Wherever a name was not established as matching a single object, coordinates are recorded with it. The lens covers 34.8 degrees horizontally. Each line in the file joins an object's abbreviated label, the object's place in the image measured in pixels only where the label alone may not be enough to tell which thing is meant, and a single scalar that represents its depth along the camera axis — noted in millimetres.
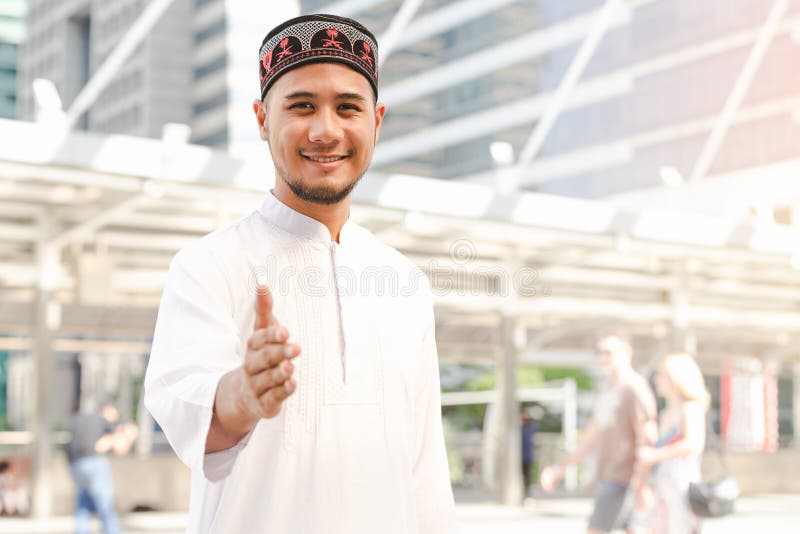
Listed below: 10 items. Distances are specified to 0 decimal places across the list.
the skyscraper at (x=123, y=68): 94500
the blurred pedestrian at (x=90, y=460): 10609
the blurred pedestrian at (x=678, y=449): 6945
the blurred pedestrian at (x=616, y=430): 7359
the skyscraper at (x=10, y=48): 94125
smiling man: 1949
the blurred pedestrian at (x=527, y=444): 18875
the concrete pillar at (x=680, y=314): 18578
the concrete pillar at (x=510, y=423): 17453
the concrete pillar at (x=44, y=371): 13523
